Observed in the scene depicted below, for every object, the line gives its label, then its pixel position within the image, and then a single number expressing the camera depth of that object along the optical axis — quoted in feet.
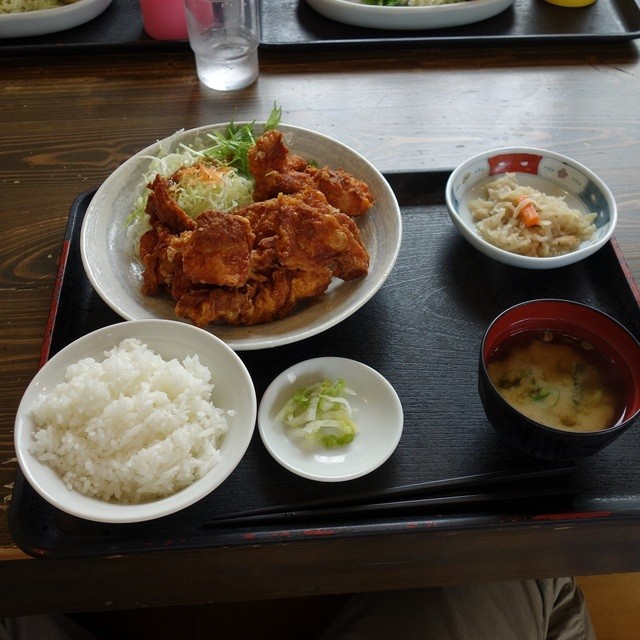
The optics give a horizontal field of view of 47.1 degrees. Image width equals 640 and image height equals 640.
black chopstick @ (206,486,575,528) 1.45
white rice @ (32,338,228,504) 1.34
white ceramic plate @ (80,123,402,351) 1.68
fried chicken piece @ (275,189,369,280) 1.70
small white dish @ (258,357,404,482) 1.48
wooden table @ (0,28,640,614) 1.47
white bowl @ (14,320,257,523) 1.31
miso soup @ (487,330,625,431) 1.51
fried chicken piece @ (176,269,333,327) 1.66
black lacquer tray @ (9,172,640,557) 1.43
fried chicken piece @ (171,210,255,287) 1.66
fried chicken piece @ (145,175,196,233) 1.81
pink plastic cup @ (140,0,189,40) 2.70
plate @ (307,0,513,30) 2.77
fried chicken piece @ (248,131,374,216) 1.87
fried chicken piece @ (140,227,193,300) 1.73
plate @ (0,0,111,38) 2.71
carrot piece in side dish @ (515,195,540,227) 1.91
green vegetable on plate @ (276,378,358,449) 1.53
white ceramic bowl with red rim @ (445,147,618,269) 1.91
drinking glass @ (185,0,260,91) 2.60
